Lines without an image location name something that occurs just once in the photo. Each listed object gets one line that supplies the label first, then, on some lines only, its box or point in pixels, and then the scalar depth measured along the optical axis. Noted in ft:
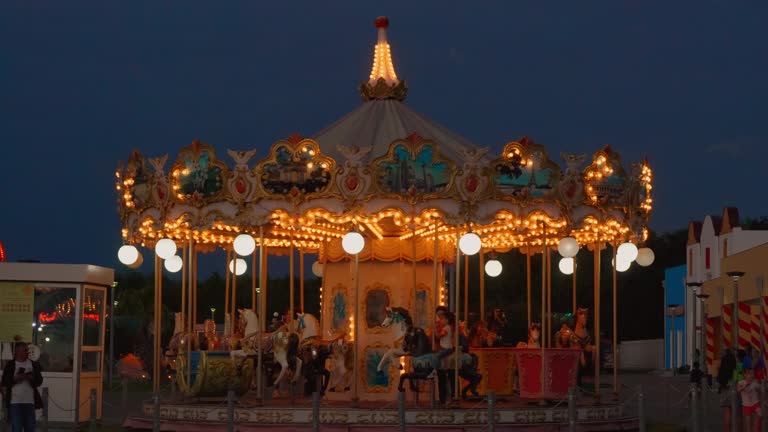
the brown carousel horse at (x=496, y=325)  87.15
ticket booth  82.89
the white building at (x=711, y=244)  187.83
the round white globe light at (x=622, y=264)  77.58
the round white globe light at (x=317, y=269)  97.13
